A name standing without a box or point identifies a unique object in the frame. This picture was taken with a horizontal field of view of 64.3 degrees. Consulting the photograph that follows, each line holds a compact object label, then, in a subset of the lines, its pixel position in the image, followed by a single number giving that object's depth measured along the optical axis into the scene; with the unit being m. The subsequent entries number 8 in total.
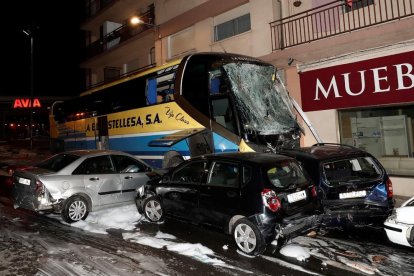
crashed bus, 7.80
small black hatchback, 4.95
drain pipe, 9.23
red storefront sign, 9.24
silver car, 6.80
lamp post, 23.48
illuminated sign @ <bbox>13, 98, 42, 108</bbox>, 33.04
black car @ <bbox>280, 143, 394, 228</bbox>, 5.62
